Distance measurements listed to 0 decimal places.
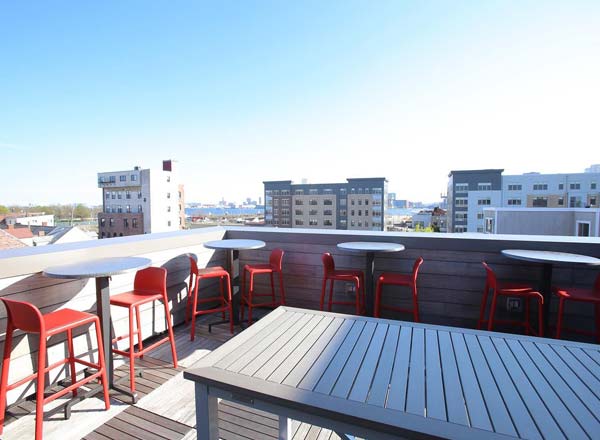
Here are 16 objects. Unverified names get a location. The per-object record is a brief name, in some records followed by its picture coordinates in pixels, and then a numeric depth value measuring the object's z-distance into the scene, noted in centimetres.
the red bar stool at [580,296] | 257
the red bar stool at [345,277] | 327
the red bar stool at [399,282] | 310
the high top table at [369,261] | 318
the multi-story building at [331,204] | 5209
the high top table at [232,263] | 359
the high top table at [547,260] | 254
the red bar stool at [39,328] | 178
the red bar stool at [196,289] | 337
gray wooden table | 93
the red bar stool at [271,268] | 361
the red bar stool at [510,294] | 280
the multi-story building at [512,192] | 2975
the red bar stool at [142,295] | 245
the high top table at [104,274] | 209
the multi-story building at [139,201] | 4003
